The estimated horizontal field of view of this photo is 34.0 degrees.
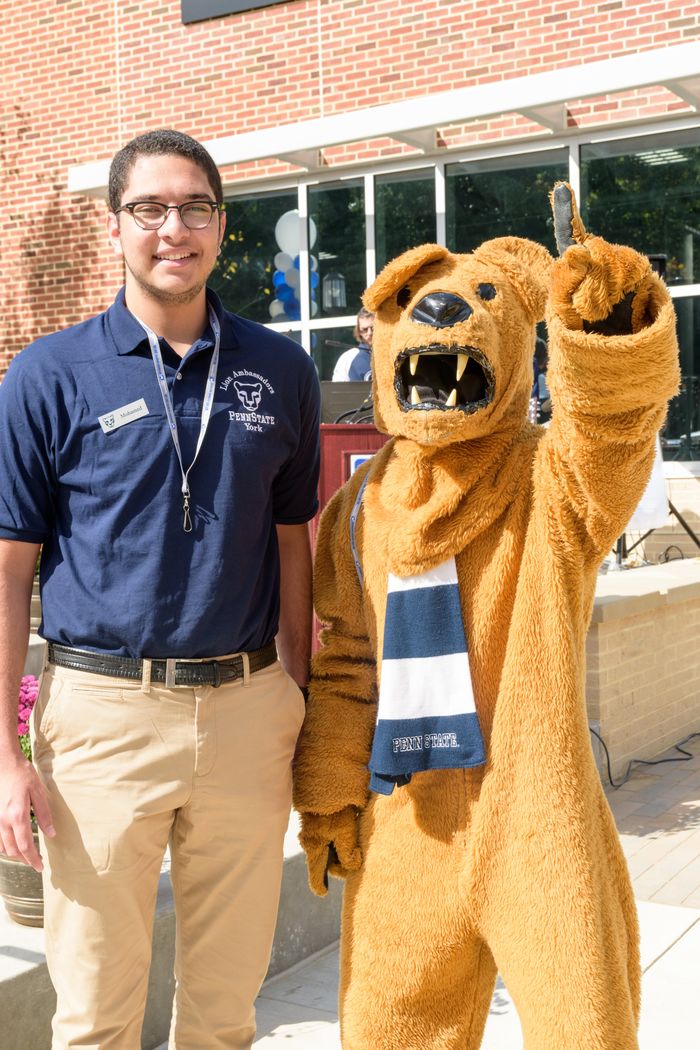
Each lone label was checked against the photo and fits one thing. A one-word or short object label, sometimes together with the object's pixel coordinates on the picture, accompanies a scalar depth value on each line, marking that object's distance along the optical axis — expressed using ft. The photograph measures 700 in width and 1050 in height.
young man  7.95
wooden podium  17.43
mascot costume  6.99
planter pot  11.10
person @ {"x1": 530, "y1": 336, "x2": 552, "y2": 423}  21.06
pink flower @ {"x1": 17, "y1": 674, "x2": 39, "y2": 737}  11.92
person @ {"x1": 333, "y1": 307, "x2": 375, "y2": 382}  23.40
